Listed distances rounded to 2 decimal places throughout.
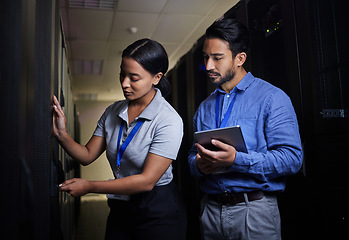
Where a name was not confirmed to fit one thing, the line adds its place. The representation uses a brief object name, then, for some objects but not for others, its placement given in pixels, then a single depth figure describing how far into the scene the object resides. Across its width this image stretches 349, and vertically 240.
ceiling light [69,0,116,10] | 4.16
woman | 1.20
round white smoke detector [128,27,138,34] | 5.01
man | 1.31
